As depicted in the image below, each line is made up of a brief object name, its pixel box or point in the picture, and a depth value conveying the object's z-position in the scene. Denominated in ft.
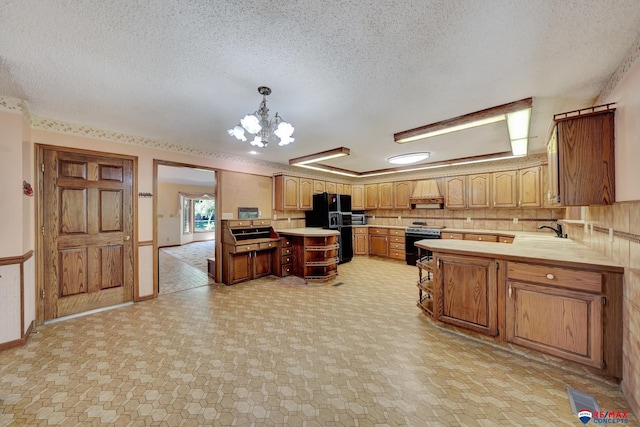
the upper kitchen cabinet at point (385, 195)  21.75
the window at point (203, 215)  32.32
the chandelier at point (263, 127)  6.66
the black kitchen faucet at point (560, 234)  12.21
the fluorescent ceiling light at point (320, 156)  13.69
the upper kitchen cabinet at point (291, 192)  17.17
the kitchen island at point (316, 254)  14.47
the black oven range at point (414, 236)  17.92
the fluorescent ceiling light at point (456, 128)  8.55
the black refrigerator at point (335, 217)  18.66
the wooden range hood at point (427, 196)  18.76
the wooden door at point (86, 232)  9.57
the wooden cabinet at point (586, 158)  6.13
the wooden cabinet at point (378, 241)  20.85
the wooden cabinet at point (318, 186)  19.71
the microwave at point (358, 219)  22.41
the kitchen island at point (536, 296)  5.82
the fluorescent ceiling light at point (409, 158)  14.87
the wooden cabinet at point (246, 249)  13.97
